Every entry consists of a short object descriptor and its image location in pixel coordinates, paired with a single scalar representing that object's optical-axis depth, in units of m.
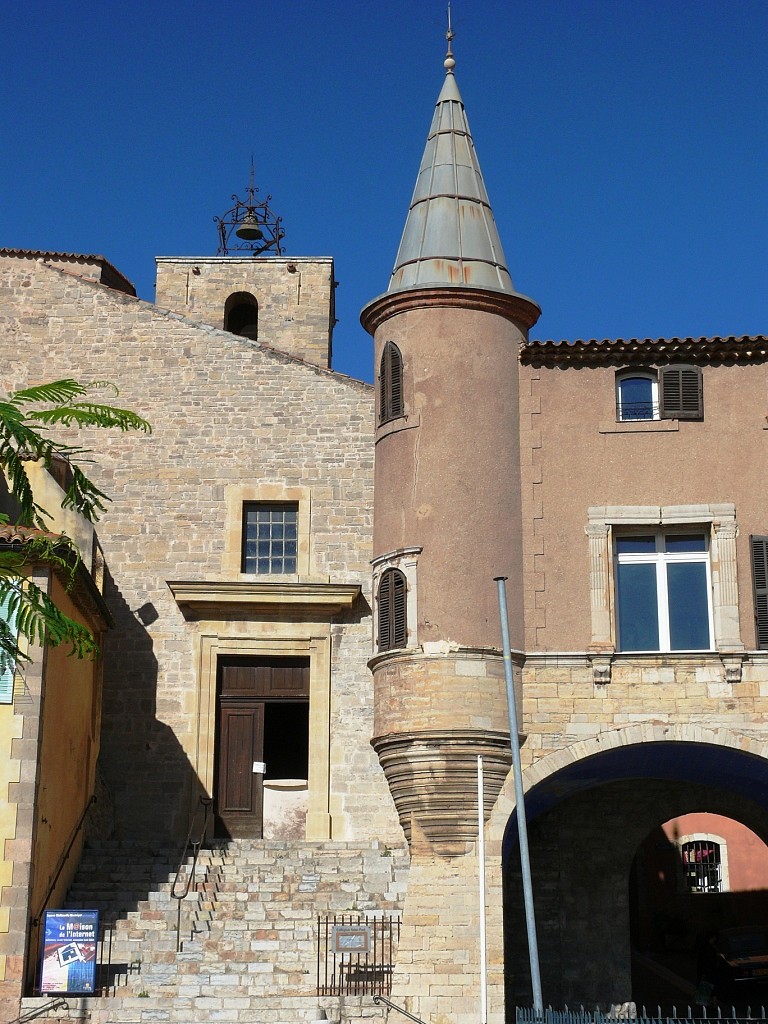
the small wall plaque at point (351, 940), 19.14
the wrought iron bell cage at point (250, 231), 37.03
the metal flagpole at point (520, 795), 17.16
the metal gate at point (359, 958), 19.03
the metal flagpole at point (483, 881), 18.08
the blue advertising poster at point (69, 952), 18.42
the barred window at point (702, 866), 36.31
